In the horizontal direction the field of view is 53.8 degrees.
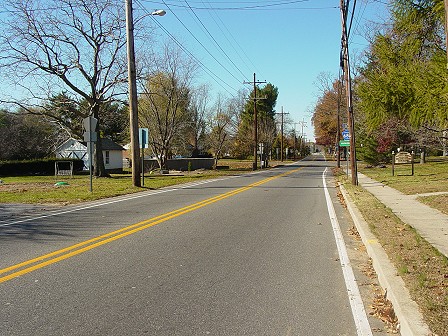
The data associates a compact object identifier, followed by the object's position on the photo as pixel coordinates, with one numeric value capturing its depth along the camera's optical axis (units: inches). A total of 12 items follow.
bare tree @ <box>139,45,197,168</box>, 1638.8
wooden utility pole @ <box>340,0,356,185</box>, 850.9
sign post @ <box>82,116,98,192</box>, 717.9
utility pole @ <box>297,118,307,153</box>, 5748.0
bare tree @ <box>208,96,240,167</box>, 2276.1
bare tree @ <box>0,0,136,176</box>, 1130.7
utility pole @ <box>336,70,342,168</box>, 1922.6
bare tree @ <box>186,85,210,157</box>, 1988.2
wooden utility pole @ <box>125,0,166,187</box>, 827.4
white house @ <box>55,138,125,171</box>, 1955.0
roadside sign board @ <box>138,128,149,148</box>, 899.4
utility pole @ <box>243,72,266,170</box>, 1969.5
